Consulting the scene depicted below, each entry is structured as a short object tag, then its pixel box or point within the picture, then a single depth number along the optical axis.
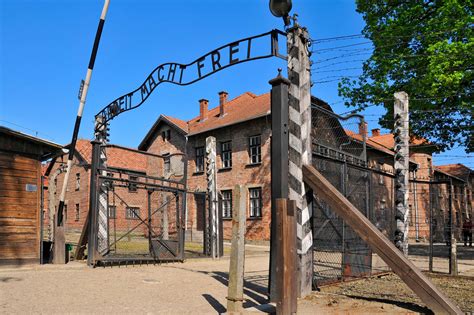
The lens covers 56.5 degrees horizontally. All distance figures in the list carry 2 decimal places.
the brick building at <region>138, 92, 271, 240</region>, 25.92
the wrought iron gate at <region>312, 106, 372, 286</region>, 7.57
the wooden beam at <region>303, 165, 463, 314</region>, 5.06
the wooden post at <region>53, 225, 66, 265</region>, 11.23
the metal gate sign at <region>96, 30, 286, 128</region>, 7.11
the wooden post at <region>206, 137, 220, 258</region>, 14.66
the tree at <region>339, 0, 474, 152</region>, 15.66
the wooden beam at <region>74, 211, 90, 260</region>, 12.04
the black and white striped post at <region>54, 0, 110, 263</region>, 11.25
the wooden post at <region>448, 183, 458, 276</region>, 9.71
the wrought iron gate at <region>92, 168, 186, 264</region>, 11.20
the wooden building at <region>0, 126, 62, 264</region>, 10.74
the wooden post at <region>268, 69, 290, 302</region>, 6.14
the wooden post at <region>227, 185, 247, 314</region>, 5.32
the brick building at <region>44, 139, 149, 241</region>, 35.23
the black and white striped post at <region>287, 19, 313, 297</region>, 6.57
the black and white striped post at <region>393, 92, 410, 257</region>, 9.88
